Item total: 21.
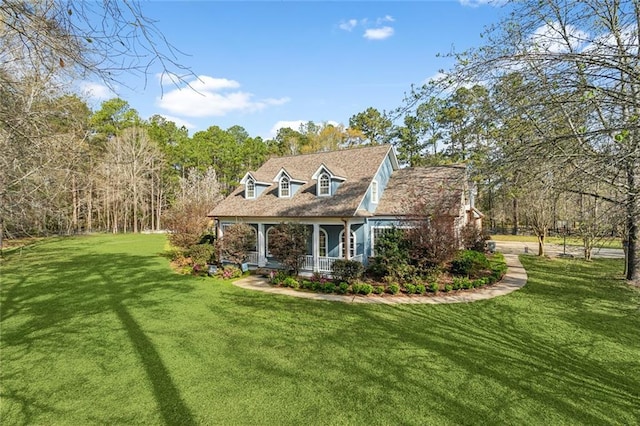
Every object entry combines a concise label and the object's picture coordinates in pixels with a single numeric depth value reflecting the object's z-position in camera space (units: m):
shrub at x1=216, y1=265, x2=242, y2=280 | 15.66
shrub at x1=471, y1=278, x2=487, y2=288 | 13.05
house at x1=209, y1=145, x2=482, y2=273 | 15.29
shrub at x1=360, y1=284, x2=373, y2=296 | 12.49
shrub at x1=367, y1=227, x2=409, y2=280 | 13.65
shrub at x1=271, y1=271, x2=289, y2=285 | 14.26
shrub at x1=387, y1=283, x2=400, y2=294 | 12.42
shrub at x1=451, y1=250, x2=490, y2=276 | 14.57
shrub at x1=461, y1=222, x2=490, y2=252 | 16.58
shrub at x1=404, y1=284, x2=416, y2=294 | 12.42
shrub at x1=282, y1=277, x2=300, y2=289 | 13.64
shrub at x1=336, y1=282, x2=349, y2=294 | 12.88
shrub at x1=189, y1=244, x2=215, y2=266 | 18.06
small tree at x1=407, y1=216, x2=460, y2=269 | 13.21
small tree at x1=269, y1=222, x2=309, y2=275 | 14.78
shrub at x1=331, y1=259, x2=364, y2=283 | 13.70
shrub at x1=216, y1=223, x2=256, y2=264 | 16.30
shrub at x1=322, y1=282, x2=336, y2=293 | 13.00
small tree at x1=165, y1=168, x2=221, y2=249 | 19.94
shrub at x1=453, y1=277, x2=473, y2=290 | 12.77
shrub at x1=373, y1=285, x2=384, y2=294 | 12.53
